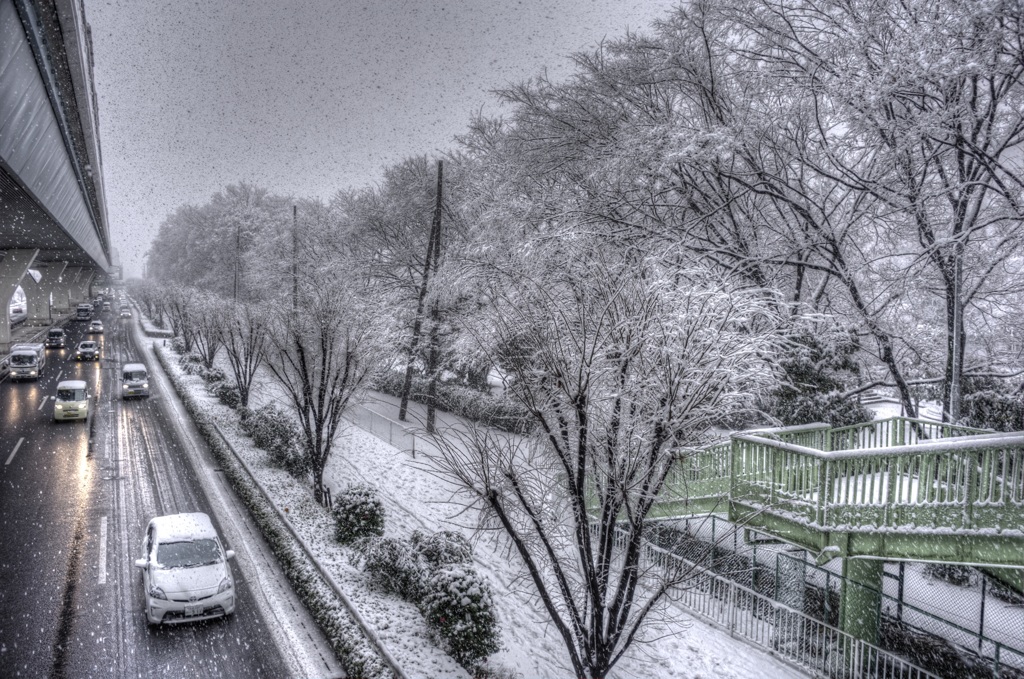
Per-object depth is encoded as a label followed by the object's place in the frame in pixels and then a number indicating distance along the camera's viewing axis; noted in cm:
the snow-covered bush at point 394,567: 1114
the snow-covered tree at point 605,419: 680
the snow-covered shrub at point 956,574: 1155
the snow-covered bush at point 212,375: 3080
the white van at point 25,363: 3102
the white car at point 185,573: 979
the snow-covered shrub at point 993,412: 1462
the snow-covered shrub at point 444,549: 1110
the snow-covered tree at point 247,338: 2488
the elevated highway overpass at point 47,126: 1062
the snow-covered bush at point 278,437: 1856
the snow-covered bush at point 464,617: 904
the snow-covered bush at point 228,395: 2728
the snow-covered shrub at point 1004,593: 1068
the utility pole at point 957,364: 1132
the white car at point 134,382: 2745
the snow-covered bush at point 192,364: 3484
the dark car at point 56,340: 4591
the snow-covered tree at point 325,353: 1719
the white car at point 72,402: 2291
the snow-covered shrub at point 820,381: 1429
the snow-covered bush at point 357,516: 1334
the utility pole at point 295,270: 2598
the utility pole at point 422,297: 2370
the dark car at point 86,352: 3934
